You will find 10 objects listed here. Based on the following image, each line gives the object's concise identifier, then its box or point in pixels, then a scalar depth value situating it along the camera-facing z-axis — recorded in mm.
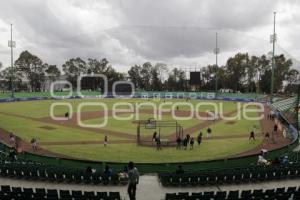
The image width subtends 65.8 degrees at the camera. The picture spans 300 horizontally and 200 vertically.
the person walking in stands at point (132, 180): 11140
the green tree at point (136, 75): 123026
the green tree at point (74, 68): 123616
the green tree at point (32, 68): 107838
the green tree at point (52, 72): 116236
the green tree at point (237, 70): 102388
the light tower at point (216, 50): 67405
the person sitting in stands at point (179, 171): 15057
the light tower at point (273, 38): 49496
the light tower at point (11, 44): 60888
